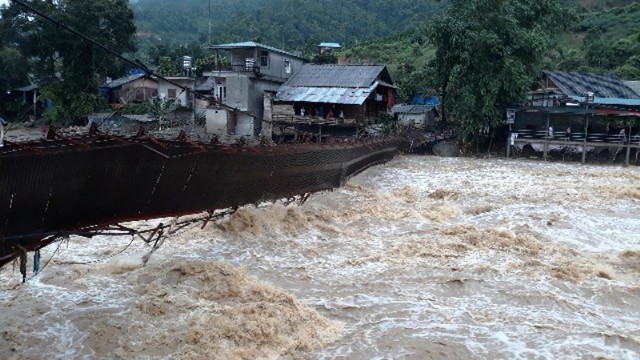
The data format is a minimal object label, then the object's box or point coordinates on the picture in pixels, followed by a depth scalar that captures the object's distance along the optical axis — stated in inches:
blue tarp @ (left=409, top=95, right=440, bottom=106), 1375.2
